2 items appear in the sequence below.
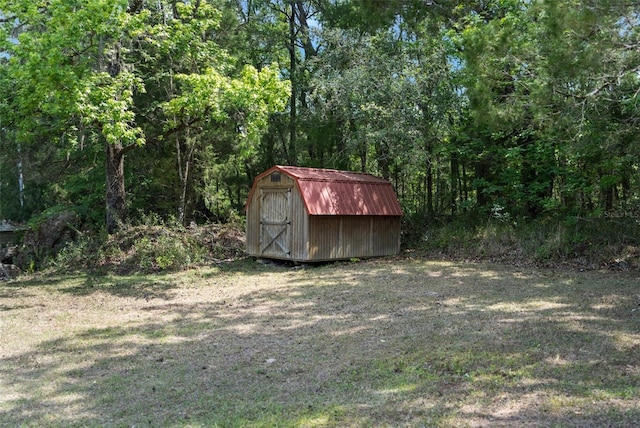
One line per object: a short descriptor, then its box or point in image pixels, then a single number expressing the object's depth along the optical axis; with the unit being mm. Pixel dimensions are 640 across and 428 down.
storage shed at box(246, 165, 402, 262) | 13875
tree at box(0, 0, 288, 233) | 9664
